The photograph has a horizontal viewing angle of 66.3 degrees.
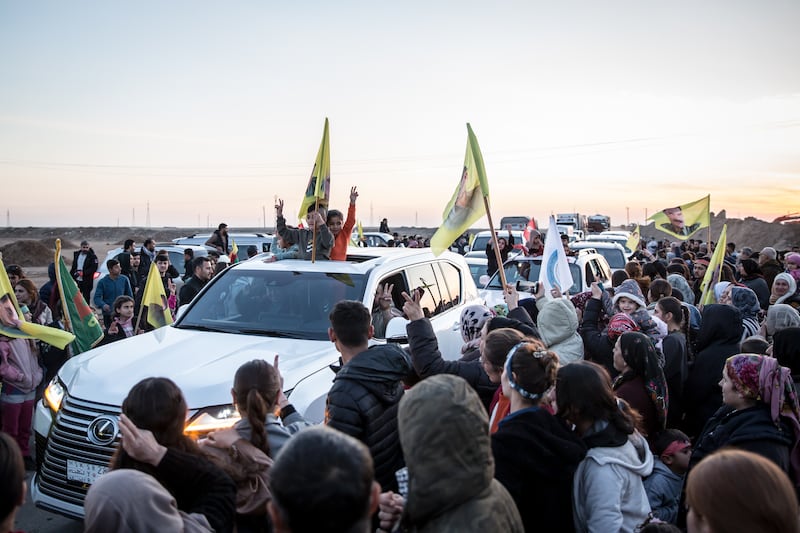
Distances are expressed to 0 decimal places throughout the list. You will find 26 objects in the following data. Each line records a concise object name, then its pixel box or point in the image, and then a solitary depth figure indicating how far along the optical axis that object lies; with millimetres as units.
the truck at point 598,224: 48122
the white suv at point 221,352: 4055
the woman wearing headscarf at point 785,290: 7547
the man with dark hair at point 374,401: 3082
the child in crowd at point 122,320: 7473
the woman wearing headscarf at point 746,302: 6590
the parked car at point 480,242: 20084
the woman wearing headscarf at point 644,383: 3938
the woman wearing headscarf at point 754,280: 8422
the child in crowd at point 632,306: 5395
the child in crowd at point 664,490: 3355
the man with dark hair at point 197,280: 8547
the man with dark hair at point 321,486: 1576
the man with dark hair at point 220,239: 15328
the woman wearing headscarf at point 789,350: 4012
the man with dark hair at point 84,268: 13734
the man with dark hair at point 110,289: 9586
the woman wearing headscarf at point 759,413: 3232
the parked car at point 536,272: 11281
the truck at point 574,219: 43750
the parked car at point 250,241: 18556
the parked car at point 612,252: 16047
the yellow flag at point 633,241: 18731
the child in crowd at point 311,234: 6300
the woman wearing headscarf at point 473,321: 4875
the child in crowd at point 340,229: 6605
